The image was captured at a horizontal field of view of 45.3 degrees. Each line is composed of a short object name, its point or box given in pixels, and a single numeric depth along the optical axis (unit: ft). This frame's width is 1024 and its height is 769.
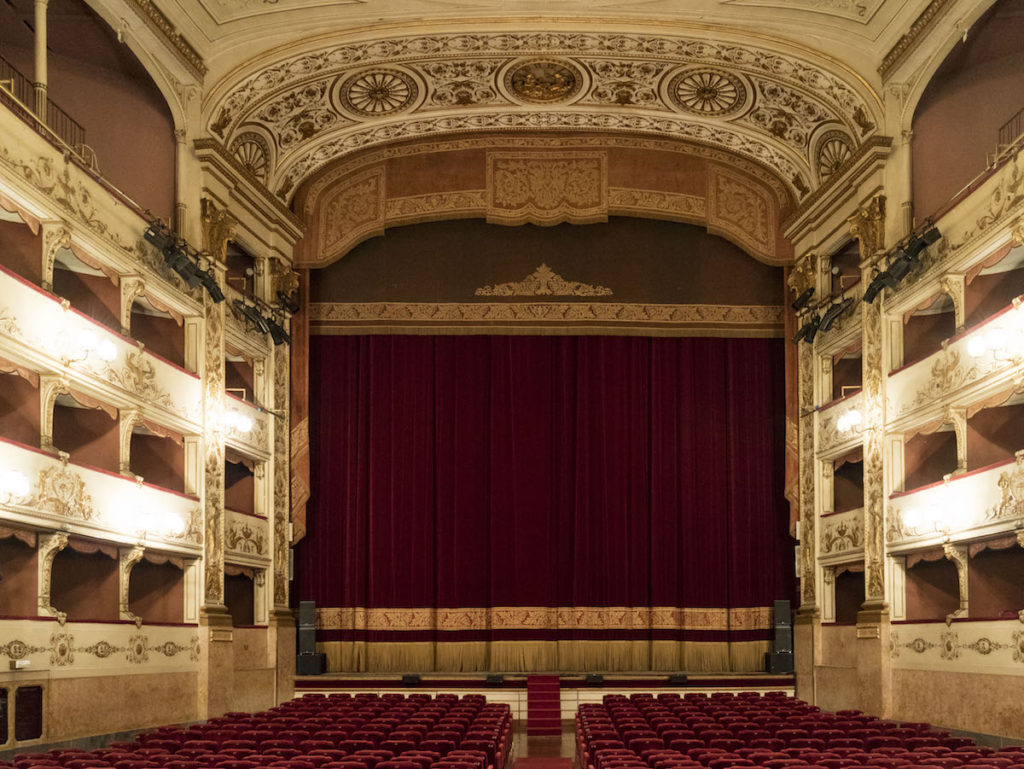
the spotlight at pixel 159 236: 52.95
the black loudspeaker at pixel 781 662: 69.77
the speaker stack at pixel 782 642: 69.92
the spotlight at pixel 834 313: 62.90
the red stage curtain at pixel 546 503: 73.61
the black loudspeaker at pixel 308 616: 70.69
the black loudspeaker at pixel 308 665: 69.77
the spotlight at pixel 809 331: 67.08
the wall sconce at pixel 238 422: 63.00
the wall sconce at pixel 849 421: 61.67
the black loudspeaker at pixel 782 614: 70.95
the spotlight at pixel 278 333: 68.08
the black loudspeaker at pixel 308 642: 70.49
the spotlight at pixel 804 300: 68.80
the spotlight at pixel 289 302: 70.90
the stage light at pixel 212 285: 56.68
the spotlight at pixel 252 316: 63.57
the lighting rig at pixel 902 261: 51.88
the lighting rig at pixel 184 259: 53.26
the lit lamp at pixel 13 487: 40.40
